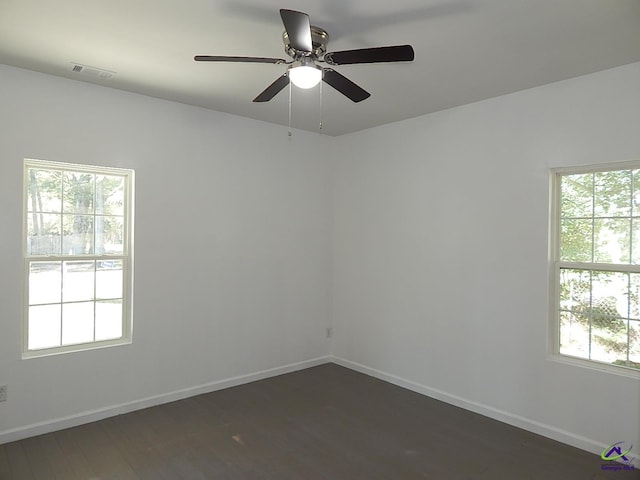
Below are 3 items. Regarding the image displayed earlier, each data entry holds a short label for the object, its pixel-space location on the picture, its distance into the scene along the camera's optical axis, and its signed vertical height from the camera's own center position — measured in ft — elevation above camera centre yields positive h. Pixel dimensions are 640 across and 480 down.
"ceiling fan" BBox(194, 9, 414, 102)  6.22 +3.04
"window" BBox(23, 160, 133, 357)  10.96 -0.64
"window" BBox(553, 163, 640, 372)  10.01 -0.53
